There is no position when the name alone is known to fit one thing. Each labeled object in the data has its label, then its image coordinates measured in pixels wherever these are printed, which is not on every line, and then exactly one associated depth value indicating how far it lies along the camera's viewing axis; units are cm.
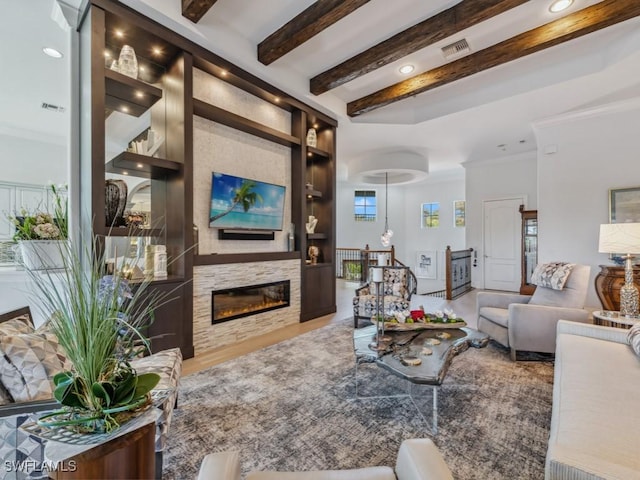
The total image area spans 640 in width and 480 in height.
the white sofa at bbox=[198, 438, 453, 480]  92
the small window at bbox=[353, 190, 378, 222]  1146
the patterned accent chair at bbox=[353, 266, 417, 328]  427
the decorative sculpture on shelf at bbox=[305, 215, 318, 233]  509
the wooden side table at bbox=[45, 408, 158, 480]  76
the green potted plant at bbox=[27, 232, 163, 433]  83
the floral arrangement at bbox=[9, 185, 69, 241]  244
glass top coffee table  193
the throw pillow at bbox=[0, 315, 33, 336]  153
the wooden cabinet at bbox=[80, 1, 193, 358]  264
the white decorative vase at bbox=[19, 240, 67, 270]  233
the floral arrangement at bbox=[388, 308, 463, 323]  283
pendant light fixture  934
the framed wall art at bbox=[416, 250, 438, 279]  1048
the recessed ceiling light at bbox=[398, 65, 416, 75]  408
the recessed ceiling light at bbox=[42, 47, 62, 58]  339
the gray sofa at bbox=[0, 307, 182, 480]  116
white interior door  691
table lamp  285
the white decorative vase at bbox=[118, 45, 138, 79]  292
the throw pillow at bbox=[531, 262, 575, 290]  327
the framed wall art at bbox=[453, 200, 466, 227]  997
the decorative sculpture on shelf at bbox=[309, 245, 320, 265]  522
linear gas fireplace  362
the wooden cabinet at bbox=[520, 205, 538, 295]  647
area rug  168
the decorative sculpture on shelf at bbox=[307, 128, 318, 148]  494
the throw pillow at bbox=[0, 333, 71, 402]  127
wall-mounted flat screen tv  367
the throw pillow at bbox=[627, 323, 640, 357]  182
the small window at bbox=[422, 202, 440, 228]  1051
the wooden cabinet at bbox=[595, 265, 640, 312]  383
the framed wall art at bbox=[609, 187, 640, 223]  423
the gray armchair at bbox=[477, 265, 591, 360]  297
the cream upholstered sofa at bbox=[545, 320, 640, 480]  94
